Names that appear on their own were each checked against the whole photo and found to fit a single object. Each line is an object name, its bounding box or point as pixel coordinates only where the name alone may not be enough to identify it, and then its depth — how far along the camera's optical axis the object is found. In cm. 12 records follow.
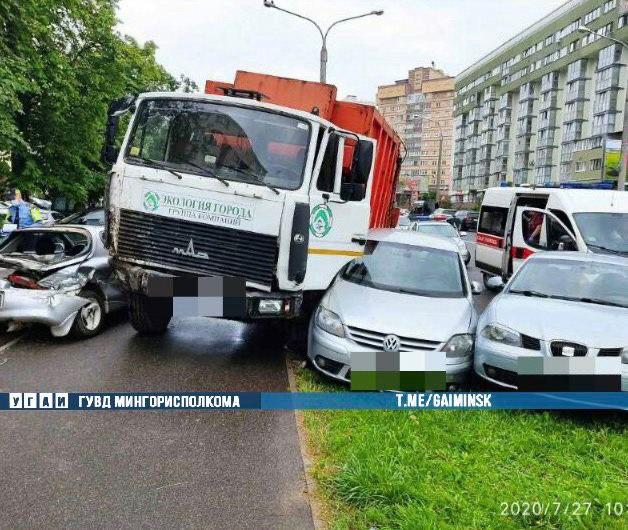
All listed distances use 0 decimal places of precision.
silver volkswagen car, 557
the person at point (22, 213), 1373
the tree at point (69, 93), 1479
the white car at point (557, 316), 506
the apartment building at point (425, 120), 12212
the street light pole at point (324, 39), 1962
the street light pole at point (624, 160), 2052
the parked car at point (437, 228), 1803
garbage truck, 595
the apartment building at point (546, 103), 5622
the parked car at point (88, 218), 1099
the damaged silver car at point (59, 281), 673
